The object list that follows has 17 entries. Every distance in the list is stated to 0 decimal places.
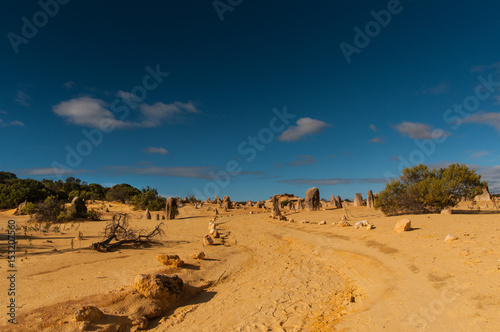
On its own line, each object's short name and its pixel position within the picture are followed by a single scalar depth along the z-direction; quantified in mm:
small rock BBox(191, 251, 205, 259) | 8688
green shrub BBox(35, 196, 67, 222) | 15850
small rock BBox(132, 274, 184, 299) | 5320
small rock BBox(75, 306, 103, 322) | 4080
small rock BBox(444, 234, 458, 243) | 8250
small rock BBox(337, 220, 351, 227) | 14747
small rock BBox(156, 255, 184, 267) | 7531
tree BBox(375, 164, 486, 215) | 16938
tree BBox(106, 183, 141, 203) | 39425
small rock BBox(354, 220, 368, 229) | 13391
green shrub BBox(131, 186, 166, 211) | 28747
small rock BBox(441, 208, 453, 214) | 15367
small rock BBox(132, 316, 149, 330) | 4559
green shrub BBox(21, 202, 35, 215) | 19453
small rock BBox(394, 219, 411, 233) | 10719
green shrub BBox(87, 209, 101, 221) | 18859
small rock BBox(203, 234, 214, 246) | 11422
